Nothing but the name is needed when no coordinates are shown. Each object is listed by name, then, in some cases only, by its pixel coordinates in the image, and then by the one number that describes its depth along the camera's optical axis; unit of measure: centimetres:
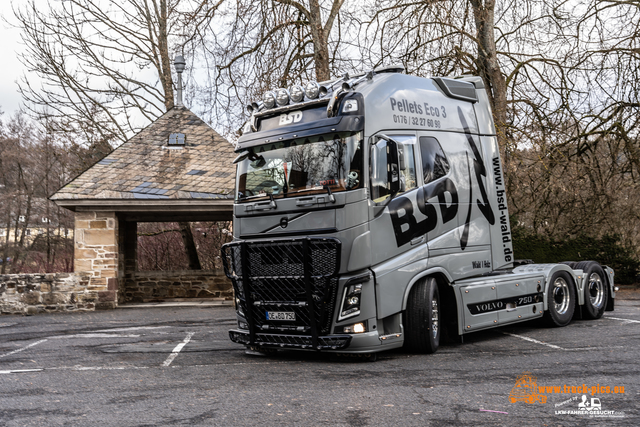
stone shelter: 1488
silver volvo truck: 691
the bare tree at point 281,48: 1528
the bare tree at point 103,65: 2269
